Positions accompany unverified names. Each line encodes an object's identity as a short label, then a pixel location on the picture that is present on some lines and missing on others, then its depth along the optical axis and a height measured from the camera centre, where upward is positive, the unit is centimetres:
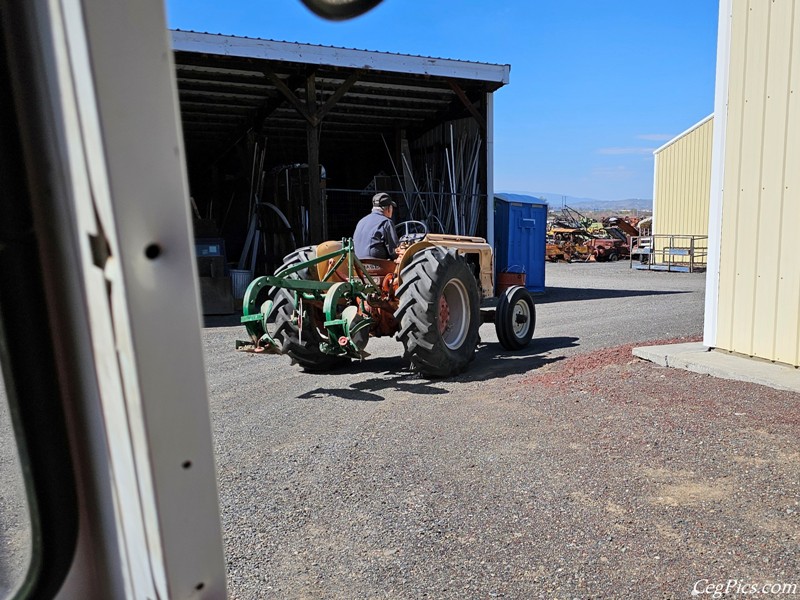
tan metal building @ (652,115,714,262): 2242 +79
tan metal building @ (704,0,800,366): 540 +17
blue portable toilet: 1405 -37
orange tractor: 557 -74
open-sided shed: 1152 +230
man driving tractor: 629 -9
